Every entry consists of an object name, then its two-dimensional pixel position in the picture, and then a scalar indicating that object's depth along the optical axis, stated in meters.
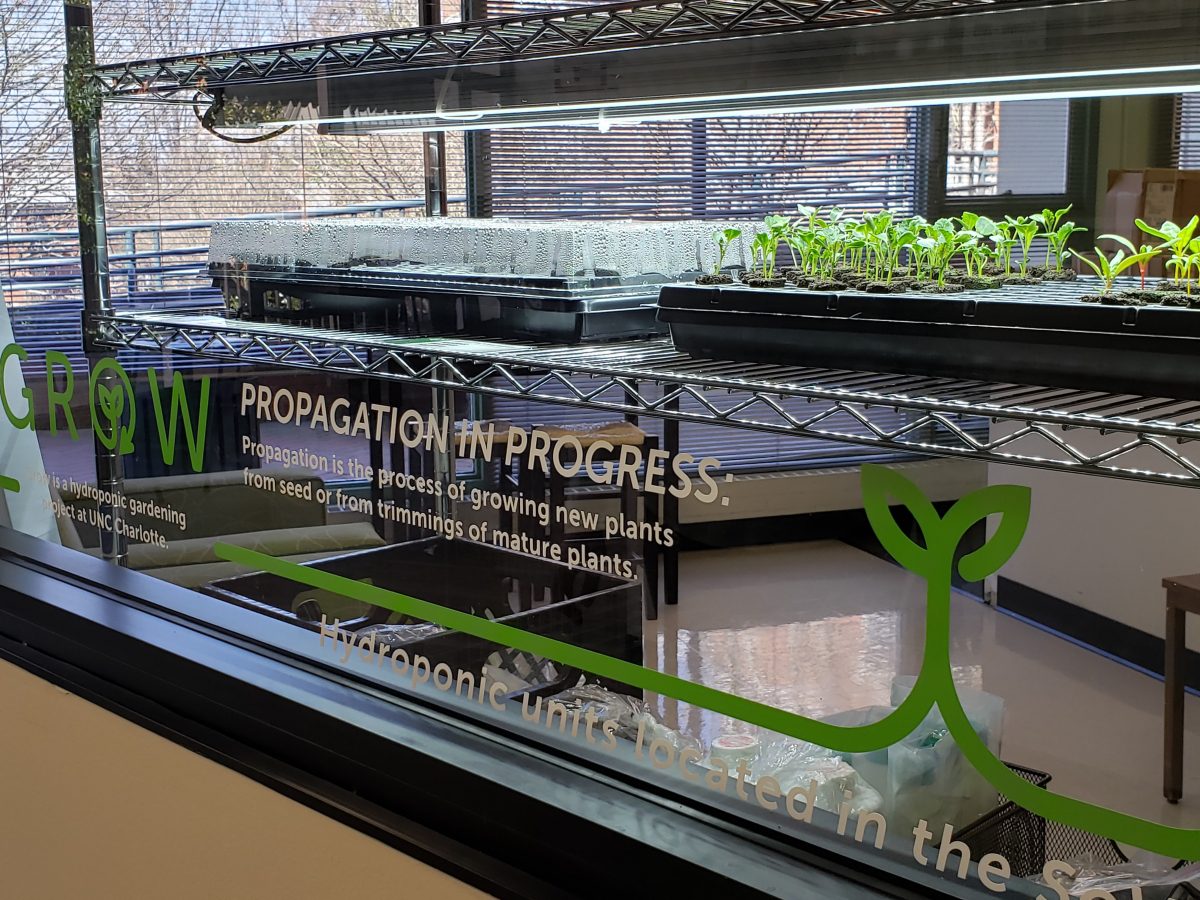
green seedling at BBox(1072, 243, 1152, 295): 0.79
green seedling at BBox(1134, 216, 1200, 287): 0.76
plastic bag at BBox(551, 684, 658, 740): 1.02
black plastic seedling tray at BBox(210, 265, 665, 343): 1.13
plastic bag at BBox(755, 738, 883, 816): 0.87
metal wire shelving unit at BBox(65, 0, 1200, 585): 0.76
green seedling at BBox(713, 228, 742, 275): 1.00
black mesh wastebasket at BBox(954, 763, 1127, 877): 0.75
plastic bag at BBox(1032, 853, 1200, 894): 0.73
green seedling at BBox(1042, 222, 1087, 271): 0.81
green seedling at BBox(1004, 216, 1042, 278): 0.82
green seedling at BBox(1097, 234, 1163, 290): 0.78
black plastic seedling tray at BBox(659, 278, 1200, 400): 0.75
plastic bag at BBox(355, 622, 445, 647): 1.21
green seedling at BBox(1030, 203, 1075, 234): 0.81
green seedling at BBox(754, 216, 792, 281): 0.96
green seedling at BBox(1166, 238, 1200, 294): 0.77
